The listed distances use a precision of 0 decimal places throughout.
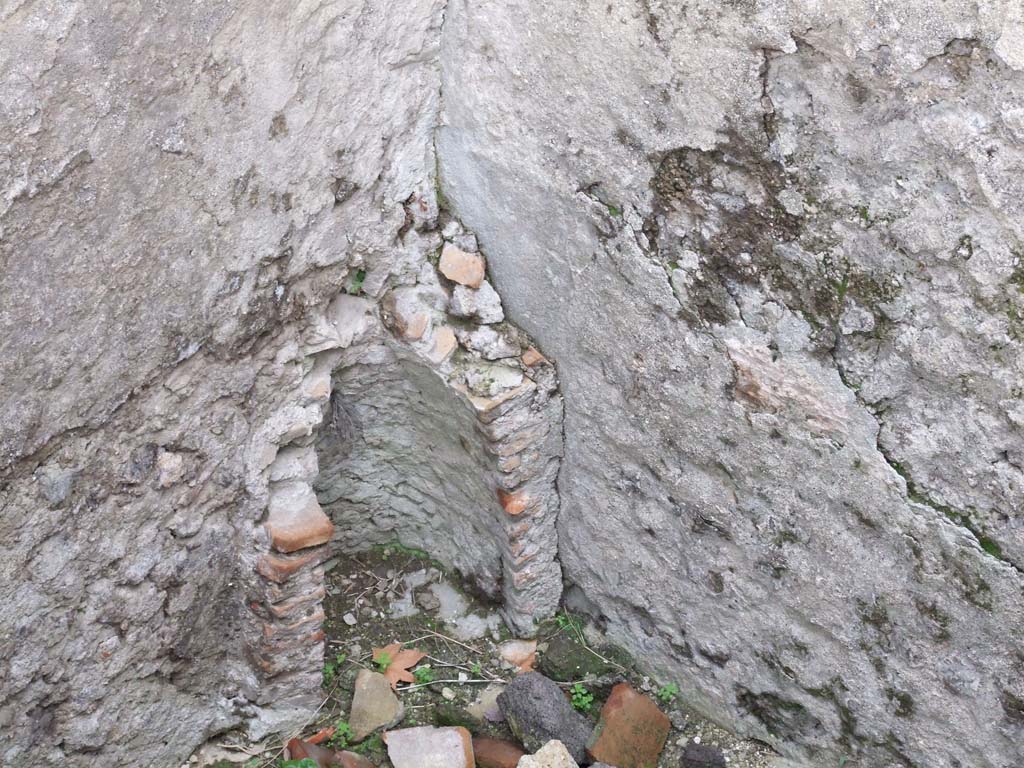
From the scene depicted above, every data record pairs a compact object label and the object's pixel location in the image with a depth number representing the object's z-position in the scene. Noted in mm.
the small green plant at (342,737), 3232
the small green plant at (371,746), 3227
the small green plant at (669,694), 3270
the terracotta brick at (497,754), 3152
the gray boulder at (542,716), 3131
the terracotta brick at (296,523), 3008
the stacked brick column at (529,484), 3107
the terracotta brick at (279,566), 3020
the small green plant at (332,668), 3385
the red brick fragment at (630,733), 3104
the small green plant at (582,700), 3299
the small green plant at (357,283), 3055
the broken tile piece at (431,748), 3150
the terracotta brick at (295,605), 3076
